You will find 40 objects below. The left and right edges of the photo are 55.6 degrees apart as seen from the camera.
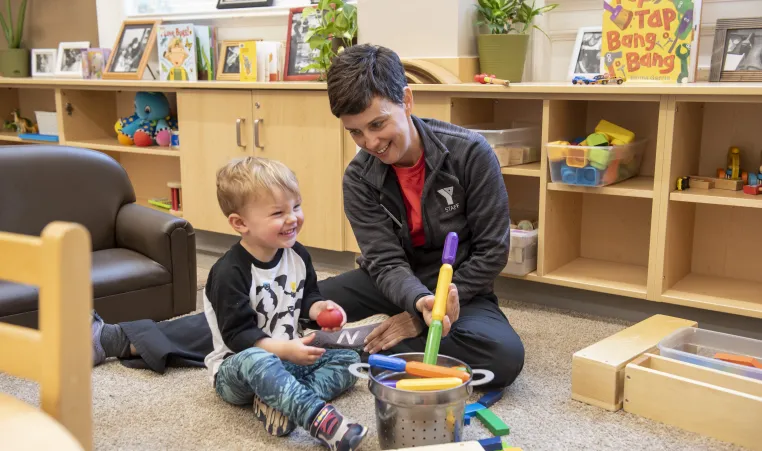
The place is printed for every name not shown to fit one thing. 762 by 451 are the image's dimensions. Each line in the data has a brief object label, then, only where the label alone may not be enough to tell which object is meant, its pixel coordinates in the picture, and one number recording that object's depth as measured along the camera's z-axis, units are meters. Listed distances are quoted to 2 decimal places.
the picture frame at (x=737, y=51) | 2.15
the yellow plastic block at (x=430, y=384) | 1.33
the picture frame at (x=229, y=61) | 3.28
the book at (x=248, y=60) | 3.10
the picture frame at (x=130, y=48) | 3.58
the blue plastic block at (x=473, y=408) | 1.59
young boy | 1.50
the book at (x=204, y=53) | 3.38
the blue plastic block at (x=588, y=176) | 2.22
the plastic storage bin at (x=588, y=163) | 2.20
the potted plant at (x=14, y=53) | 4.17
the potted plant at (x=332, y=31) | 2.80
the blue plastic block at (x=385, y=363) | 1.39
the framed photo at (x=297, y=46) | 3.06
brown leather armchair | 2.16
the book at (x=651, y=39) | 2.19
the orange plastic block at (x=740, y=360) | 1.68
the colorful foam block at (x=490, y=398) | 1.70
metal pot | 1.33
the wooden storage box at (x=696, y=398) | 1.49
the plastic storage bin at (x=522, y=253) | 2.38
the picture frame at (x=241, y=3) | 3.44
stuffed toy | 3.49
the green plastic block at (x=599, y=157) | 2.19
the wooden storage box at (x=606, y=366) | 1.68
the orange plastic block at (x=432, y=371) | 1.39
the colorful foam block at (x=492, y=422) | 1.49
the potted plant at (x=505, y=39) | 2.48
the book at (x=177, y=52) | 3.34
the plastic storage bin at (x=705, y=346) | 1.67
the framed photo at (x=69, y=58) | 3.99
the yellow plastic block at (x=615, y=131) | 2.29
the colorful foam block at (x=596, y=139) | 2.25
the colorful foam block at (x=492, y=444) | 1.42
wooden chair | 0.65
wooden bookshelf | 2.14
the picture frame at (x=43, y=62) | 4.13
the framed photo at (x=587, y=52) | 2.48
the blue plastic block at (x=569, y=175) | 2.26
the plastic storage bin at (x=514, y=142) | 2.44
